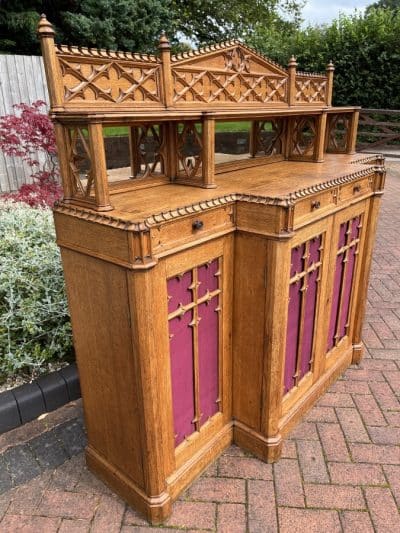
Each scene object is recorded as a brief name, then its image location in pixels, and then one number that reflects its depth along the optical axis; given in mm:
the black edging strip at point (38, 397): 2674
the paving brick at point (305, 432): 2732
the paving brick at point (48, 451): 2506
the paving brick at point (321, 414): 2879
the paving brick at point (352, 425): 2713
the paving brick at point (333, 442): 2572
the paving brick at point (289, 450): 2586
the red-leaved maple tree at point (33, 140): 5191
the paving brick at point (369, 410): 2850
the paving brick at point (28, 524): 2113
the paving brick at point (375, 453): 2539
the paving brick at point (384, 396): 2995
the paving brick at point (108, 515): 2127
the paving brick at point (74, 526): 2105
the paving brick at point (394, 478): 2318
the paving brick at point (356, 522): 2127
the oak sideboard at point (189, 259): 1802
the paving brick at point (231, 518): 2131
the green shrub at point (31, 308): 3006
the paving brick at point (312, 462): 2432
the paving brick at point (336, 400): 3023
